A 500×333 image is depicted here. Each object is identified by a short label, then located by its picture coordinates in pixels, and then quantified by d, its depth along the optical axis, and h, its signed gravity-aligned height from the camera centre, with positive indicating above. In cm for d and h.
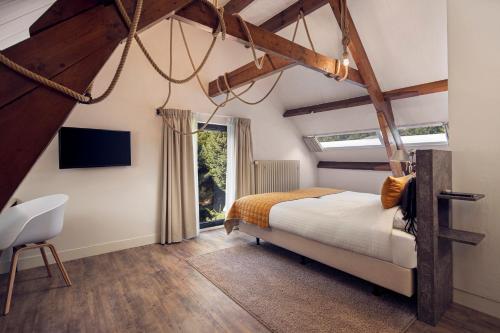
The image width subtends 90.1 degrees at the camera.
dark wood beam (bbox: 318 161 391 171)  486 -7
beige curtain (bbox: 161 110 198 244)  360 -23
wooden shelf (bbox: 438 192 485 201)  174 -26
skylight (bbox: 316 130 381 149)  483 +47
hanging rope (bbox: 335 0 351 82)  267 +146
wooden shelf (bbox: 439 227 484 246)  175 -56
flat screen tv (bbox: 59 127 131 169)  293 +25
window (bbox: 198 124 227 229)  430 -16
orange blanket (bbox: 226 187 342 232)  318 -57
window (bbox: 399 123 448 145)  411 +46
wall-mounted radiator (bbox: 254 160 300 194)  465 -24
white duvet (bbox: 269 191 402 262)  212 -60
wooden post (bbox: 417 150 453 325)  182 -62
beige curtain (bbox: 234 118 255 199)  434 +13
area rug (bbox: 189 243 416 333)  185 -117
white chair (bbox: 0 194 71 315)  208 -50
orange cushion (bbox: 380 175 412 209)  227 -28
